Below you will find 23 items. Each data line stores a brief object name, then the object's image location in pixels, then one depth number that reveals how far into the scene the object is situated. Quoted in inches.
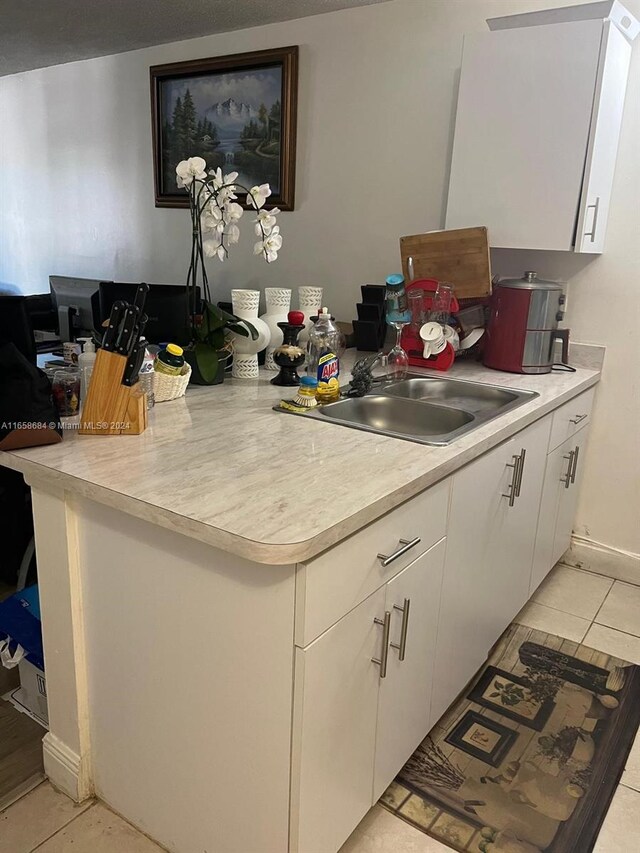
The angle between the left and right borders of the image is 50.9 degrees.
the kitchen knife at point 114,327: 57.4
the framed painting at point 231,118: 117.6
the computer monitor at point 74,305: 109.0
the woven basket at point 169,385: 70.7
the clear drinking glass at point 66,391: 61.1
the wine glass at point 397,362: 88.1
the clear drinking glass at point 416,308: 93.5
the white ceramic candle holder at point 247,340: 82.2
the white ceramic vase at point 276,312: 89.0
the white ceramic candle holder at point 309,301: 93.2
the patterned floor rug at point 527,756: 60.3
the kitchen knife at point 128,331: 56.8
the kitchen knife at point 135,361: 57.1
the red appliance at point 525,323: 91.5
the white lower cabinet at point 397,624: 45.4
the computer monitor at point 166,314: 92.0
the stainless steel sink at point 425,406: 73.9
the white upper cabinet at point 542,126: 82.3
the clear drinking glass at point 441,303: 92.6
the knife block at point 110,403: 56.9
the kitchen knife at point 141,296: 57.5
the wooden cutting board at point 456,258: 89.7
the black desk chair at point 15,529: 90.6
